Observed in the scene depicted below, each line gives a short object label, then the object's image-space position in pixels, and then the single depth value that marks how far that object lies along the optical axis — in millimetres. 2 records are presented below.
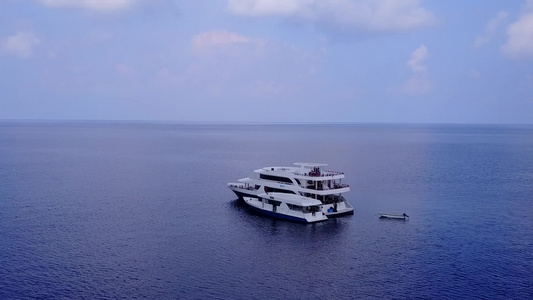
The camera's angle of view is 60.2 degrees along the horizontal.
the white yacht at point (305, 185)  97119
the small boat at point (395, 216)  92531
